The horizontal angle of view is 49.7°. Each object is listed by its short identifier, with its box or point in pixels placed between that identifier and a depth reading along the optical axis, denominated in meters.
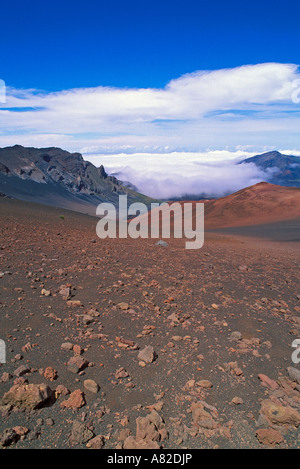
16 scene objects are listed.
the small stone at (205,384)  3.81
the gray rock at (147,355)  4.18
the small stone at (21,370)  3.67
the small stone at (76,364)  3.87
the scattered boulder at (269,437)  3.12
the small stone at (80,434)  3.00
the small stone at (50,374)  3.68
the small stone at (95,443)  2.96
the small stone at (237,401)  3.61
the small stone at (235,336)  4.88
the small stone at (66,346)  4.23
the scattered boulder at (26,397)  3.26
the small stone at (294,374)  4.04
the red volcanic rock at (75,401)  3.36
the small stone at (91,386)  3.61
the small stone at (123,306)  5.50
